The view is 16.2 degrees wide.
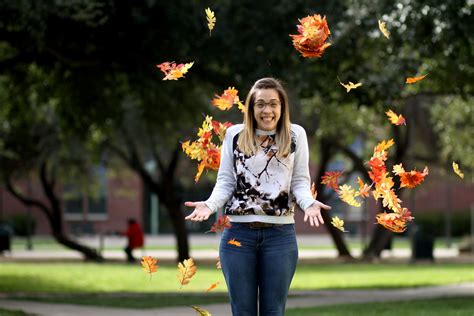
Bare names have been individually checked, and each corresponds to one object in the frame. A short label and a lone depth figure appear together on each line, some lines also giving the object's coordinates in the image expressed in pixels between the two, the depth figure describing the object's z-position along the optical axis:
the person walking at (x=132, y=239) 51.67
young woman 9.07
